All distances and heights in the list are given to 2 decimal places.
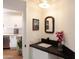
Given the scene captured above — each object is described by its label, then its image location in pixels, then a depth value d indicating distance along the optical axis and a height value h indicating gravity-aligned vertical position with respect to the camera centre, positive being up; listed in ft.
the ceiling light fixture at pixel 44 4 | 5.20 +2.30
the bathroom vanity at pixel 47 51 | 3.69 -1.72
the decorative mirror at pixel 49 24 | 5.40 +0.43
